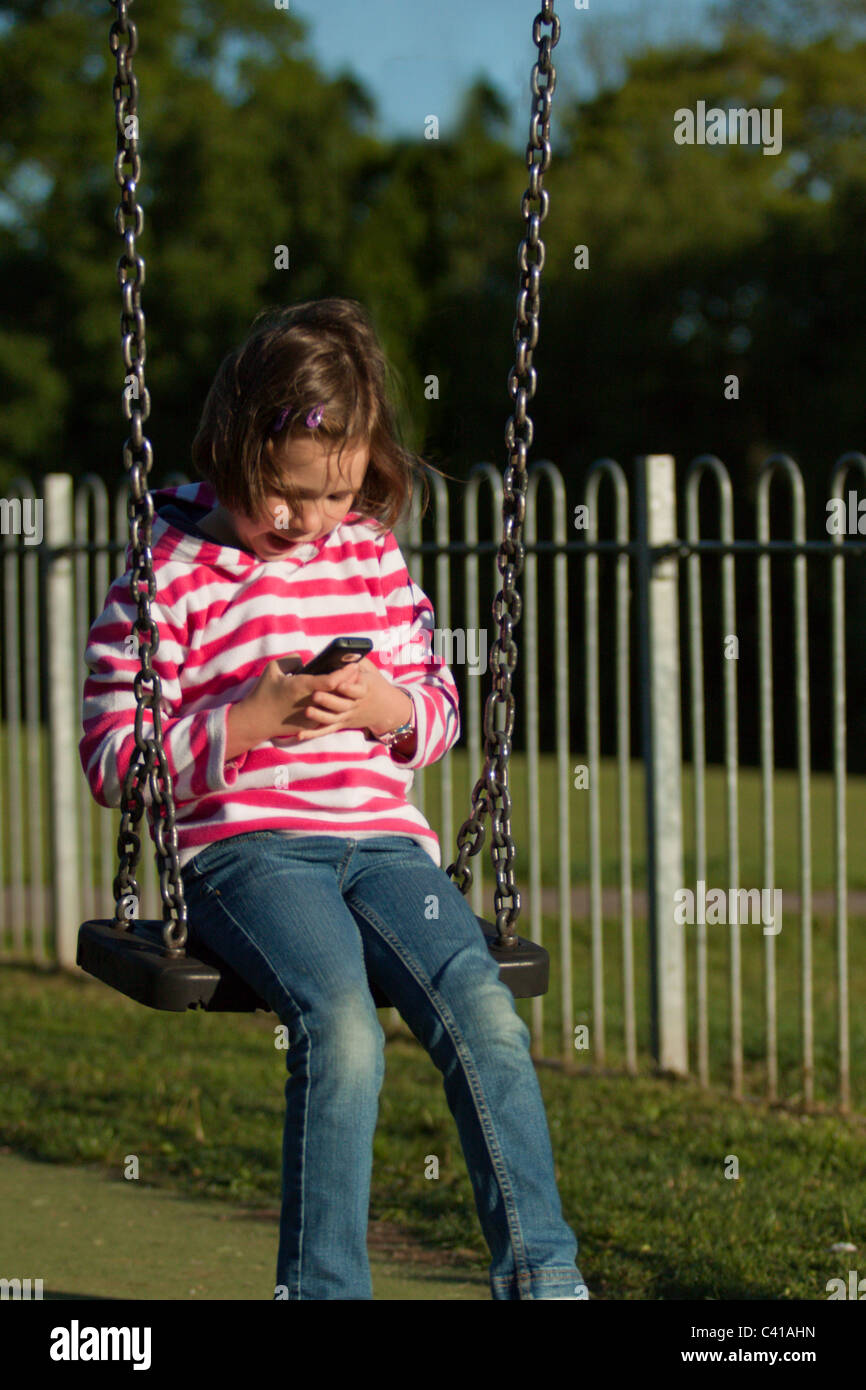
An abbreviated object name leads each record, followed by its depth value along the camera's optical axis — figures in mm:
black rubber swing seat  5242
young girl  5195
